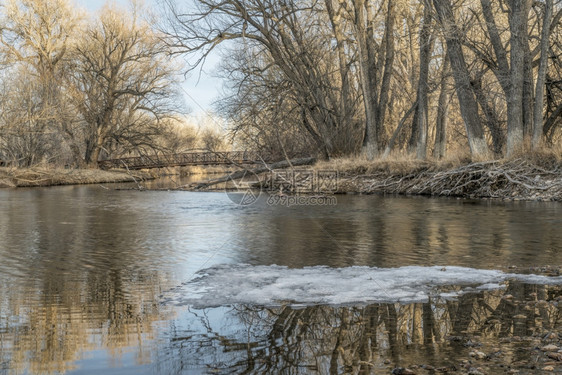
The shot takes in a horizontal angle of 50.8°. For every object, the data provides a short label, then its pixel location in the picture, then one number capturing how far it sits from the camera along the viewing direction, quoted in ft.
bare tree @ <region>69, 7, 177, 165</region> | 150.71
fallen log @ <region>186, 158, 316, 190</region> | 90.50
